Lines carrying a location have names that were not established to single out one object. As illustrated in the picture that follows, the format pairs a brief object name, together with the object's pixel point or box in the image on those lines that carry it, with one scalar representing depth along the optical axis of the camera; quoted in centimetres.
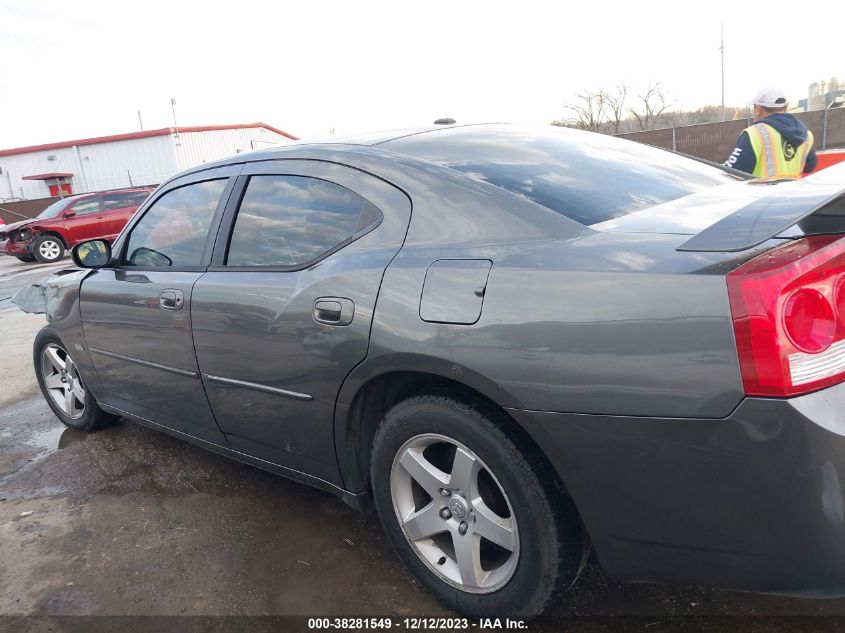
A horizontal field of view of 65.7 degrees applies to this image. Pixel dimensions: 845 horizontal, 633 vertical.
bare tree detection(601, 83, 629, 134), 4222
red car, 1562
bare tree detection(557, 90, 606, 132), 4209
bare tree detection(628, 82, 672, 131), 4328
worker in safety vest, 407
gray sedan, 147
